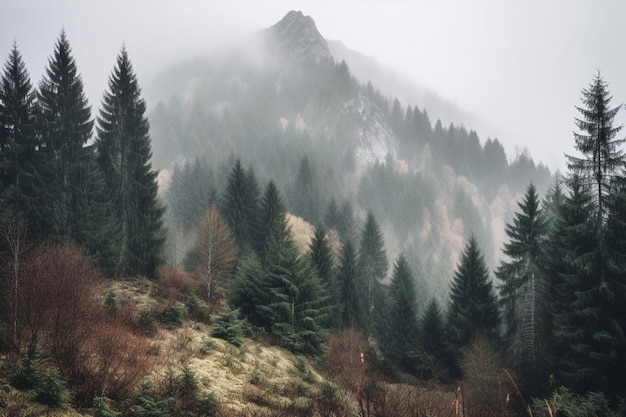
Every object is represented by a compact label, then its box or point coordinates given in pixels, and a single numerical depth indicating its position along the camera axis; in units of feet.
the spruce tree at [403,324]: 123.24
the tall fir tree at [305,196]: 256.93
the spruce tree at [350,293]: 143.13
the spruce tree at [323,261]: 138.31
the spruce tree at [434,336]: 124.47
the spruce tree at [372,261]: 183.94
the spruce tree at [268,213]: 148.87
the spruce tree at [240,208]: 153.17
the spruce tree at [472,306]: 117.19
